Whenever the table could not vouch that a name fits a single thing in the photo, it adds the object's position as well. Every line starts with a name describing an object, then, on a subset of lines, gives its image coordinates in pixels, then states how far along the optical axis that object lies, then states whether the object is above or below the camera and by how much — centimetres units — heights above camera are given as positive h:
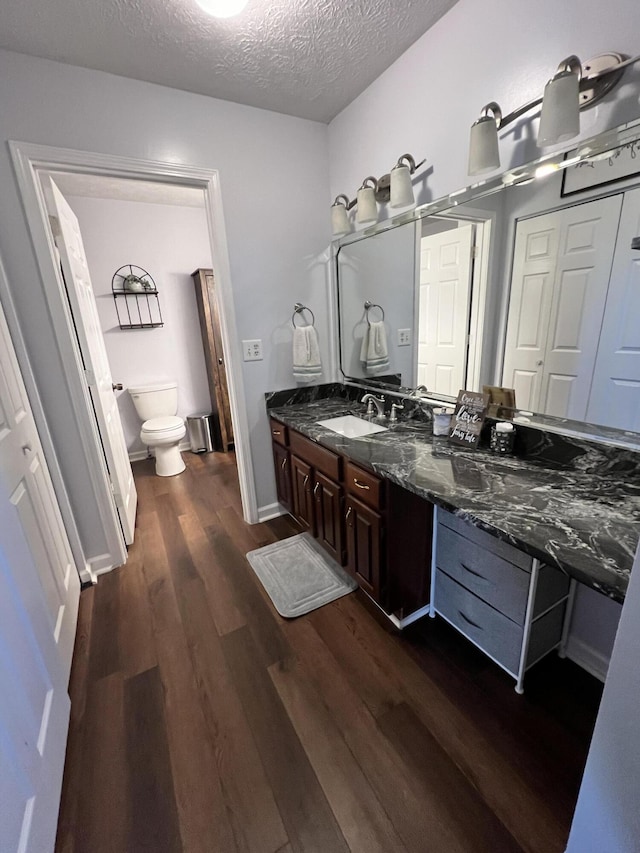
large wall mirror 114 +10
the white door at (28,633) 90 -94
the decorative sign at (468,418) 156 -45
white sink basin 197 -59
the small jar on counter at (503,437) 145 -49
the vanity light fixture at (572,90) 103 +62
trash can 381 -107
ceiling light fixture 122 +106
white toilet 318 -82
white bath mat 181 -134
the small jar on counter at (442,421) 170 -48
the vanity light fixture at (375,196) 165 +61
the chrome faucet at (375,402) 210 -48
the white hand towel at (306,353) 231 -19
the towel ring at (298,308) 234 +9
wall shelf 338 +30
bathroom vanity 95 -63
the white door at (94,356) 188 -13
